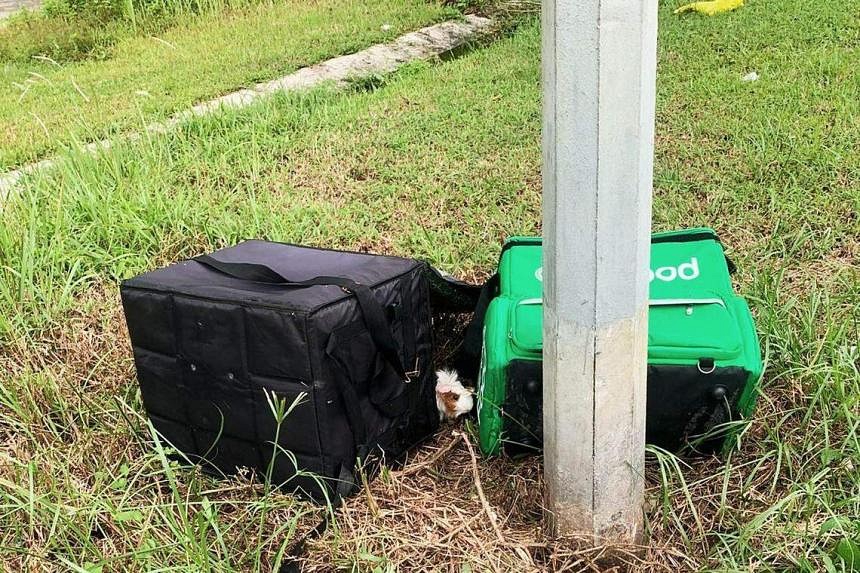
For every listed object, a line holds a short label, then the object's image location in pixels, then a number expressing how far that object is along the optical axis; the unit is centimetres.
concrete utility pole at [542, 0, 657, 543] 130
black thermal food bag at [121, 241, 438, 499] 181
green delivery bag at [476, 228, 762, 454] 181
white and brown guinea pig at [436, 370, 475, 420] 219
